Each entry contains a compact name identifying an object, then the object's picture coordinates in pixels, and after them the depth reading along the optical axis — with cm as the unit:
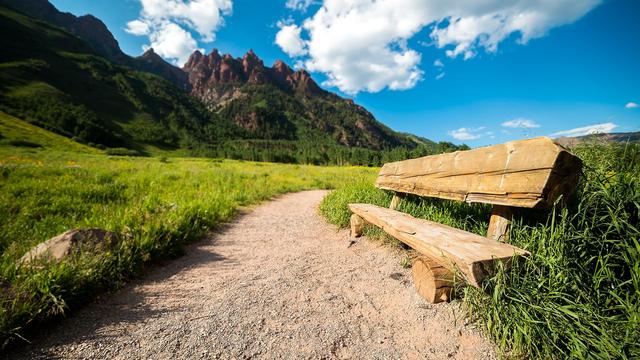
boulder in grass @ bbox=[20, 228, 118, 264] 282
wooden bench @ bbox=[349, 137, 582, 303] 206
